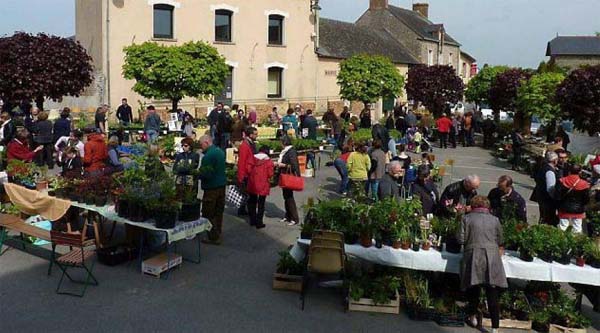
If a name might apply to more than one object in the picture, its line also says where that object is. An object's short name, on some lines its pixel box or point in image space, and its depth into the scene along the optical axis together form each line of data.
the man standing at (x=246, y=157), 9.99
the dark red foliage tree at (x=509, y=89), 24.83
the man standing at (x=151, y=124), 17.89
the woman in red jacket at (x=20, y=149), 11.23
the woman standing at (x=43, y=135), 15.07
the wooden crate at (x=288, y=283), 7.71
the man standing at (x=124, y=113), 20.98
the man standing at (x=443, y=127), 24.20
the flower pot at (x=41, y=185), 9.24
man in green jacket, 9.12
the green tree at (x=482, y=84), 29.45
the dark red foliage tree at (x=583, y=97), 17.11
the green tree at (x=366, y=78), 26.62
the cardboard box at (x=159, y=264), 8.03
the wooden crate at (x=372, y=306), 7.05
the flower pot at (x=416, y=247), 7.14
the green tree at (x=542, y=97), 20.28
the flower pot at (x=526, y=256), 6.84
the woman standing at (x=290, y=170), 10.73
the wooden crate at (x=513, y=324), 6.80
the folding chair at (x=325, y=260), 6.91
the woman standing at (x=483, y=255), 6.43
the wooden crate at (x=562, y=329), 6.67
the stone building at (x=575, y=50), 54.34
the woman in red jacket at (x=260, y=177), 9.98
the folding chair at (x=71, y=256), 7.27
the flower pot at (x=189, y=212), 8.20
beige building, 24.34
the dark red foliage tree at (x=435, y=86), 30.91
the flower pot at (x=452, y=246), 7.07
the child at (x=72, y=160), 11.08
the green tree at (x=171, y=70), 20.20
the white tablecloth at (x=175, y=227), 7.86
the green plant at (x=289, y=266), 7.86
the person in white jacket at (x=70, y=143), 12.21
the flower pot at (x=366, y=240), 7.28
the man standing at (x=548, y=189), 9.45
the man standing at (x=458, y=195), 8.09
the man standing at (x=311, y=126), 19.20
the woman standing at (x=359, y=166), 12.04
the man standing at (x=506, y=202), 7.77
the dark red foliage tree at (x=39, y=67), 18.00
